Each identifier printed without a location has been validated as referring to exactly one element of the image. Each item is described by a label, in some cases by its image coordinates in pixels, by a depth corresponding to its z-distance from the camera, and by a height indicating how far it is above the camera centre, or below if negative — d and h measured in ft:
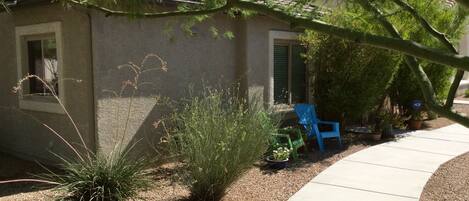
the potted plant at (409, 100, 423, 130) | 36.86 -4.23
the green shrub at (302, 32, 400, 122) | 30.94 -0.71
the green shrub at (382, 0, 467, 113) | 37.76 -1.80
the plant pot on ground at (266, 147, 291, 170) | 24.30 -4.95
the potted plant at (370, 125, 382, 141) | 32.32 -4.91
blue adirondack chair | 29.19 -3.83
